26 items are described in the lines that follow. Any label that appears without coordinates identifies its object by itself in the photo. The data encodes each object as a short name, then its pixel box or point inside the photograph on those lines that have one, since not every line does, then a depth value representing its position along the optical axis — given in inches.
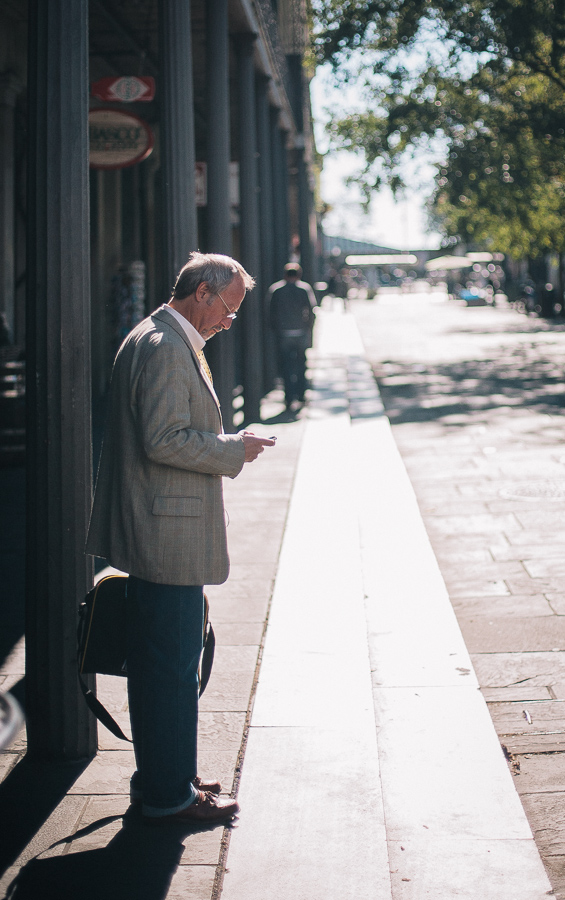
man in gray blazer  121.8
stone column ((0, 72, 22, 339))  485.1
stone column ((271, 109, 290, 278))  723.4
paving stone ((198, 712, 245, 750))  156.5
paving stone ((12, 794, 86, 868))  125.0
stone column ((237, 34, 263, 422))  509.9
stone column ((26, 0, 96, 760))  146.6
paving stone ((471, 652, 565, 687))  182.2
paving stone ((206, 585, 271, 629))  217.0
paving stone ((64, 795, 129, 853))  127.2
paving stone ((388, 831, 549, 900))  115.6
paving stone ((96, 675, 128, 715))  174.9
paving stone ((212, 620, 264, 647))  202.2
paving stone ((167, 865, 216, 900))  115.5
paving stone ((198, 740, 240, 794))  145.7
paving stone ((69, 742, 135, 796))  142.6
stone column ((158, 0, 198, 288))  298.7
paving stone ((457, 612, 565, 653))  198.8
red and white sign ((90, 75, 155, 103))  438.3
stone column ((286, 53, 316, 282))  924.6
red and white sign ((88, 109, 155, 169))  442.3
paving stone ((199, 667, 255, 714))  170.6
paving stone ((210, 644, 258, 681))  187.5
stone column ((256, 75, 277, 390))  601.3
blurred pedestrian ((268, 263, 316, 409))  557.6
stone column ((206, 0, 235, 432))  411.2
